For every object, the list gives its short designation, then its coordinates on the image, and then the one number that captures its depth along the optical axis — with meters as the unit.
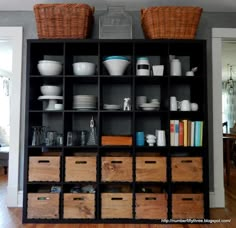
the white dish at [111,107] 2.31
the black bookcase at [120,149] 2.20
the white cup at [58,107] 2.31
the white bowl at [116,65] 2.29
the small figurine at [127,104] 2.33
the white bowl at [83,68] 2.31
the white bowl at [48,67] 2.30
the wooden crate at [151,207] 2.19
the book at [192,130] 2.25
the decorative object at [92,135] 2.36
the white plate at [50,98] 2.33
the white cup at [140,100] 2.42
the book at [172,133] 2.24
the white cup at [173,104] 2.28
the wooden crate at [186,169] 2.20
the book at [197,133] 2.25
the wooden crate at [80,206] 2.20
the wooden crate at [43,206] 2.20
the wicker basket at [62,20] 2.22
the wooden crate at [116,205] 2.19
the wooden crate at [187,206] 2.20
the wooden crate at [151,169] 2.20
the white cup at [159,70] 2.30
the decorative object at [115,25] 2.46
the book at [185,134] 2.25
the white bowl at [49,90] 2.36
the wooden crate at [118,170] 2.21
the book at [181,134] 2.26
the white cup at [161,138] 2.26
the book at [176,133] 2.25
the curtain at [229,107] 7.65
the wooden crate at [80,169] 2.20
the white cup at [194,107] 2.30
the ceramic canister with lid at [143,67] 2.30
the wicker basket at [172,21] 2.21
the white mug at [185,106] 2.29
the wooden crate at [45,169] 2.21
